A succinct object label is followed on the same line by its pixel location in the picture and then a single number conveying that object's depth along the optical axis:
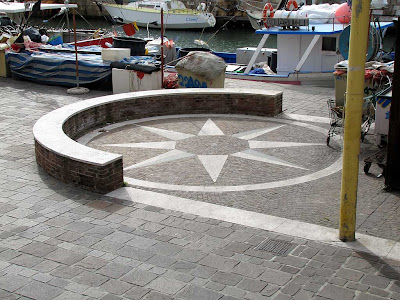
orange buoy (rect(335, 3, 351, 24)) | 21.27
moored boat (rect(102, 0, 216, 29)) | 56.41
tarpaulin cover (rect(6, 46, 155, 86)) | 17.64
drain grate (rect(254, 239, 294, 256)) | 7.15
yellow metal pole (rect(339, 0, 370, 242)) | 6.89
